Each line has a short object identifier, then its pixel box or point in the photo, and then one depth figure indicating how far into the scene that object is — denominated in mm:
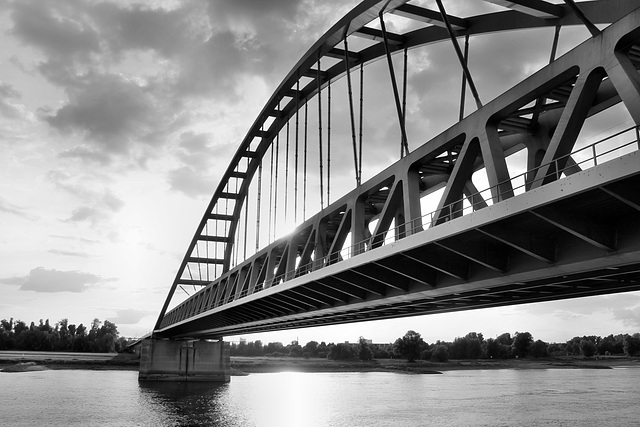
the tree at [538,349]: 156375
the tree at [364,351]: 143625
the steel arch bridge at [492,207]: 10359
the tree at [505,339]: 174625
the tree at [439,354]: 137750
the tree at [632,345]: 164875
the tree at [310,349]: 172750
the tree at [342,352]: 145625
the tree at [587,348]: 167625
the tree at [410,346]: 133750
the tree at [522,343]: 156125
